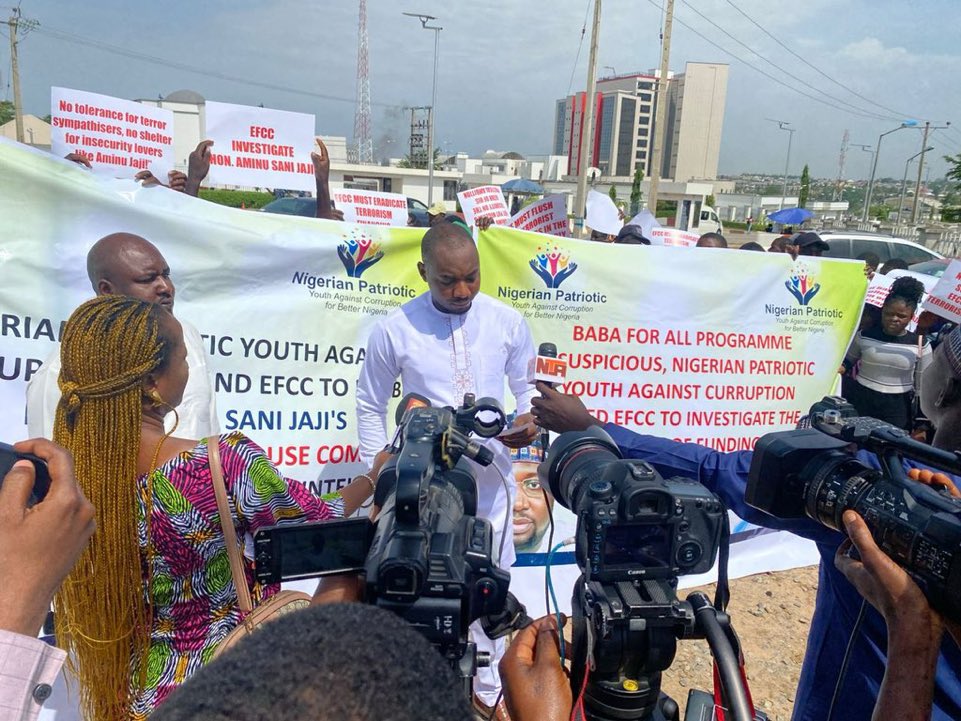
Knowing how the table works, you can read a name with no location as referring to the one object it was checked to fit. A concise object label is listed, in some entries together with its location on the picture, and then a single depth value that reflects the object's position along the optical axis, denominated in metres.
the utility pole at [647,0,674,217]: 17.81
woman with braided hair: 1.53
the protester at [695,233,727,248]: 6.18
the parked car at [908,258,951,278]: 12.04
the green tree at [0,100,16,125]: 40.28
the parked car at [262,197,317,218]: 11.35
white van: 29.60
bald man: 2.44
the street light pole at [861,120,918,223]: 38.83
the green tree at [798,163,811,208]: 55.47
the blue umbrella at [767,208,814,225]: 18.21
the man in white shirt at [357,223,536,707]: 2.93
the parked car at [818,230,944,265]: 15.52
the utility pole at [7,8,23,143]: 21.96
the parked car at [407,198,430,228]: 13.66
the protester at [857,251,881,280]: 5.09
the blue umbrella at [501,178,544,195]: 26.20
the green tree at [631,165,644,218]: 43.78
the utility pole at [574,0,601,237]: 17.70
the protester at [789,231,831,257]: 6.49
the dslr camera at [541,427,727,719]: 1.16
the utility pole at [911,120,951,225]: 37.34
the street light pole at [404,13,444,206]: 28.14
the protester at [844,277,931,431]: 4.60
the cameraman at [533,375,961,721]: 1.41
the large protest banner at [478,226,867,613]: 3.85
